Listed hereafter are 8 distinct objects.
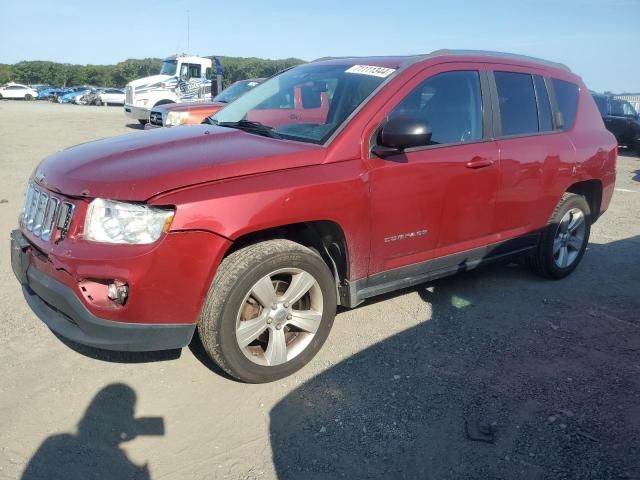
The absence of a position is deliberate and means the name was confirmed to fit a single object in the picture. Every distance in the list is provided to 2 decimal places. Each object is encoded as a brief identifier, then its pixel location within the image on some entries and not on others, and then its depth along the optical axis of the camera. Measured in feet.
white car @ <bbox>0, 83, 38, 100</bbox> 157.15
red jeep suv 8.71
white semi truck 61.21
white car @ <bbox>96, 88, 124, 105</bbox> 134.21
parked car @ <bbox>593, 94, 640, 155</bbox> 48.54
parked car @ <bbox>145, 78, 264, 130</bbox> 33.81
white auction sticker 11.75
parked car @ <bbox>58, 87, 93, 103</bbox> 143.33
